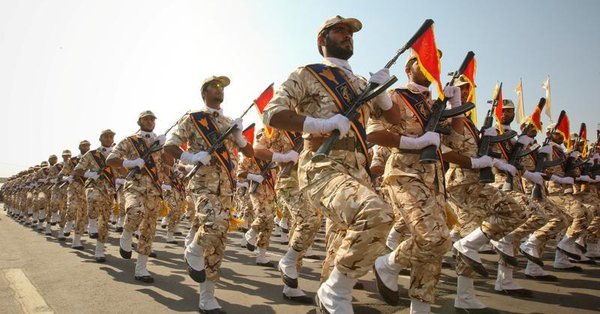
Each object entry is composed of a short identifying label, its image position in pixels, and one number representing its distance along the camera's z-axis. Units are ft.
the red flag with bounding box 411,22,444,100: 14.03
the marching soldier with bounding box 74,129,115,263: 30.53
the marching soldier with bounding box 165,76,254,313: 15.94
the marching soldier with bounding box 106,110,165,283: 22.49
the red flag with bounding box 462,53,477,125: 17.57
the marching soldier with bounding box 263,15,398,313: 9.09
